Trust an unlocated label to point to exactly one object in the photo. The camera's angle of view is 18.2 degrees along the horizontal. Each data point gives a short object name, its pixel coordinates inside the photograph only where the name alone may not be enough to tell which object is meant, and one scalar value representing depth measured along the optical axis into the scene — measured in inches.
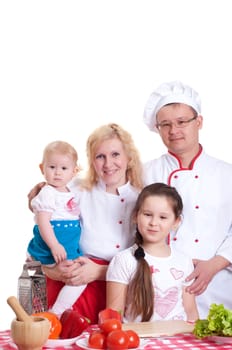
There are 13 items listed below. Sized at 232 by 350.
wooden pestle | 91.6
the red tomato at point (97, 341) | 97.3
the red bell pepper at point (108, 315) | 102.5
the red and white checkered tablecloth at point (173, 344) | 99.6
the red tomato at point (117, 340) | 95.3
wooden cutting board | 106.5
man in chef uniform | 143.2
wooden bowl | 91.0
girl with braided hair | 129.6
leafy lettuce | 101.8
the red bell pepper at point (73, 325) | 102.0
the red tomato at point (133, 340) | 96.5
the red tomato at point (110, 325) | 97.8
